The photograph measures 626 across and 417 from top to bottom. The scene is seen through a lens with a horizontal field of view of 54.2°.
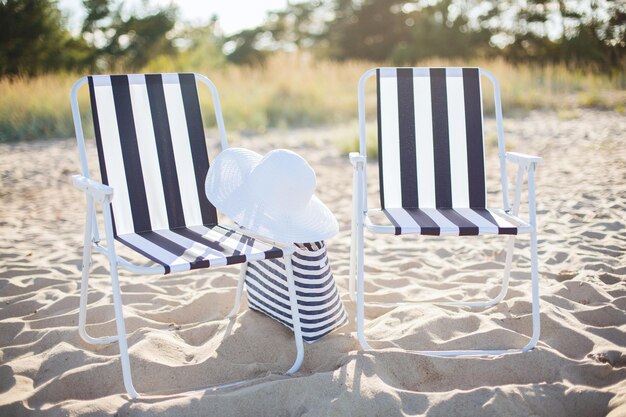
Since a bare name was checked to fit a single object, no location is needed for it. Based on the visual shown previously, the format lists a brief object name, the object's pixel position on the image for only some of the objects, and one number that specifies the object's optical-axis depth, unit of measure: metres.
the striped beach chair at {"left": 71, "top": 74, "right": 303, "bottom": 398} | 2.37
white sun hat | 2.29
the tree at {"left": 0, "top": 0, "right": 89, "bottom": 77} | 14.98
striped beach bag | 2.51
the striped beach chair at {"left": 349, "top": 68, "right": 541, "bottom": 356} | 2.85
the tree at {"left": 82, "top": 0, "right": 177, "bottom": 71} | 18.22
